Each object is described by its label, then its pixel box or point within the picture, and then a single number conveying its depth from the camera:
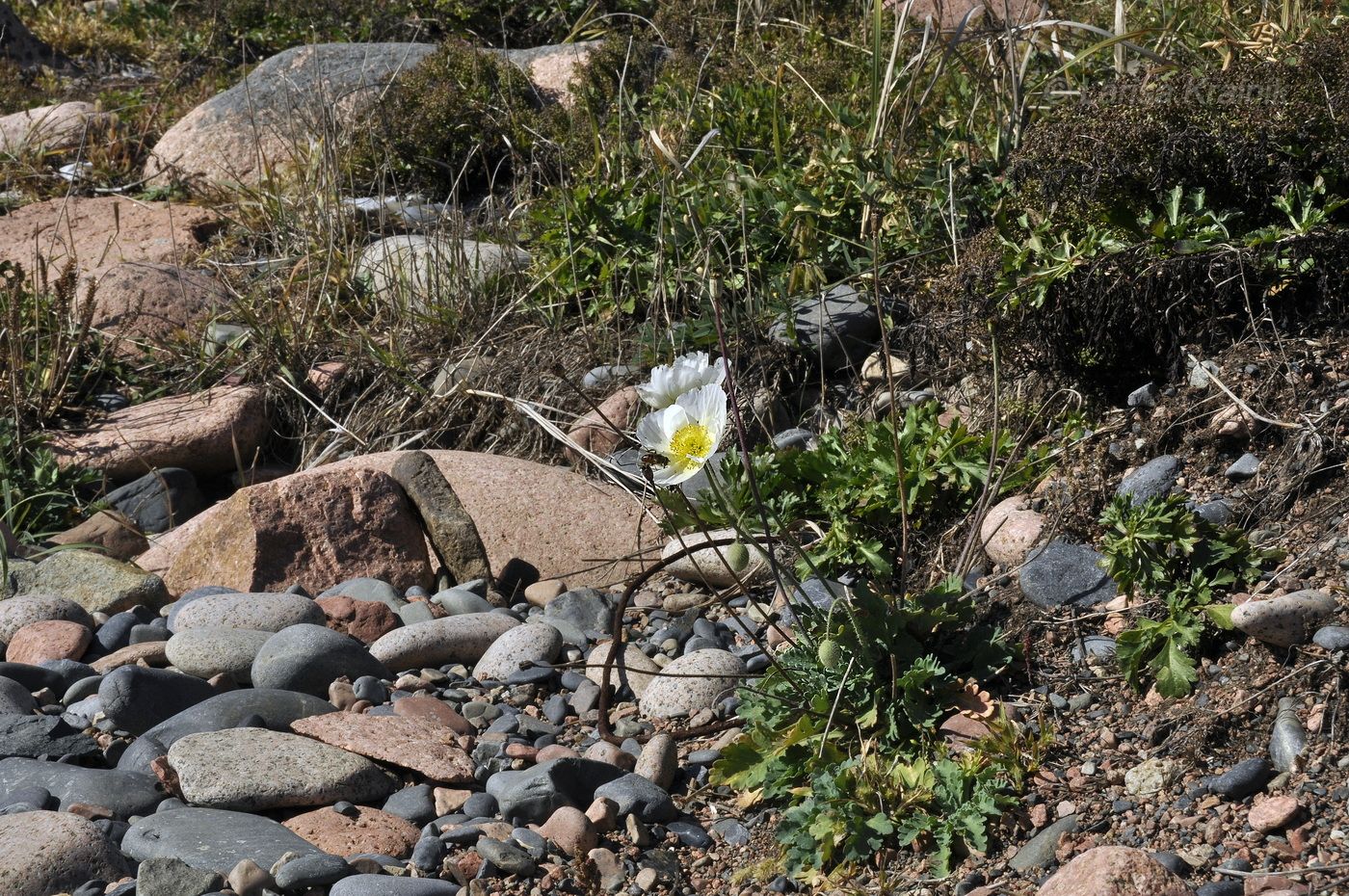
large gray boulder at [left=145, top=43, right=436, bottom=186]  7.04
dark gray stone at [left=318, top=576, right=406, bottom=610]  3.78
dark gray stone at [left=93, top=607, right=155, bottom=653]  3.50
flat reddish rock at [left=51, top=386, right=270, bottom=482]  4.90
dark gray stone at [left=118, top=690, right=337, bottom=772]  2.75
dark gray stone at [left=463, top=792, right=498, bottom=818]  2.52
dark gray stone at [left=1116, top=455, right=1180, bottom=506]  2.90
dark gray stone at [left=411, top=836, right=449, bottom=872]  2.32
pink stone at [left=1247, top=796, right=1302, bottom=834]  1.97
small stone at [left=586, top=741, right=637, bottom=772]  2.74
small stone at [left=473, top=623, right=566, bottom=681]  3.26
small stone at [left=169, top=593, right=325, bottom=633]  3.39
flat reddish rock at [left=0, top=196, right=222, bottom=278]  6.64
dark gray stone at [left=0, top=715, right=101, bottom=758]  2.72
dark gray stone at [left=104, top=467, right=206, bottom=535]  4.77
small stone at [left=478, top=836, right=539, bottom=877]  2.29
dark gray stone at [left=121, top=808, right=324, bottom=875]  2.24
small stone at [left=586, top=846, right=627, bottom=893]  2.29
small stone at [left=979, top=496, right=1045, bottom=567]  3.01
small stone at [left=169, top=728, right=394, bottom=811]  2.48
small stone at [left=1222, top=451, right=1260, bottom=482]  2.81
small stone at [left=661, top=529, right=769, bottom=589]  3.49
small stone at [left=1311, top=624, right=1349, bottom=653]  2.20
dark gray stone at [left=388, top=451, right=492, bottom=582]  4.00
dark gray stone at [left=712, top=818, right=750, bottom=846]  2.44
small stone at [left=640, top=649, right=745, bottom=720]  2.96
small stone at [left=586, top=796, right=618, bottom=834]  2.45
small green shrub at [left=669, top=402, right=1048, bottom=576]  3.16
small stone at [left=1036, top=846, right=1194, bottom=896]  1.82
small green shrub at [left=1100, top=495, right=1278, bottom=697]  2.41
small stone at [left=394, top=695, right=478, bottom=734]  2.95
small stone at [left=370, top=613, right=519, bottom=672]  3.29
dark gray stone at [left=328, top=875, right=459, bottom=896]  2.15
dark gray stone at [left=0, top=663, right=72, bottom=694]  3.09
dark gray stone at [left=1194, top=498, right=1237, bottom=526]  2.70
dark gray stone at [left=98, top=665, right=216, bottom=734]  2.87
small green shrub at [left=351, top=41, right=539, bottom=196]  6.68
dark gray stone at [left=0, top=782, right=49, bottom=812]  2.48
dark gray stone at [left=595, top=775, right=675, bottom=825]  2.50
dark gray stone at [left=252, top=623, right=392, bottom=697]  3.08
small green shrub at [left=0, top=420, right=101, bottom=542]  4.62
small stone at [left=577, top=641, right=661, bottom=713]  3.18
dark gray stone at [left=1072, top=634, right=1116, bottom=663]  2.59
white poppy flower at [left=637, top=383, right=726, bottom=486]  2.04
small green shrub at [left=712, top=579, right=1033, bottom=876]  2.23
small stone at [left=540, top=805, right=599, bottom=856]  2.37
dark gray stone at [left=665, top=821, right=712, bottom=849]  2.45
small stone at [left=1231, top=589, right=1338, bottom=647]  2.25
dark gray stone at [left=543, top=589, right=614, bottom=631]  3.58
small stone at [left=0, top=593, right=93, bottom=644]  3.49
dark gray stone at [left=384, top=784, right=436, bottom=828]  2.54
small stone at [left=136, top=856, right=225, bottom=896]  2.10
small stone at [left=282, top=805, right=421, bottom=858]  2.38
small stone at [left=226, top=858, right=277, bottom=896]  2.13
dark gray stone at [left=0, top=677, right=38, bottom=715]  2.88
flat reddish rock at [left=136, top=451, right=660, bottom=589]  3.97
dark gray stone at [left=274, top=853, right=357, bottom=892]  2.17
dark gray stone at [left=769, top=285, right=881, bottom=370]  4.11
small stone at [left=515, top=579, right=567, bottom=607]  3.82
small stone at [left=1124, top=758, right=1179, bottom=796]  2.17
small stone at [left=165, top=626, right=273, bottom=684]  3.16
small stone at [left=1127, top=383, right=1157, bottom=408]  3.16
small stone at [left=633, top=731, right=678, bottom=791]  2.64
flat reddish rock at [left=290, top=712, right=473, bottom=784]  2.65
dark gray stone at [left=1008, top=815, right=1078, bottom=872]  2.11
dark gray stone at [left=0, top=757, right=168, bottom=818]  2.48
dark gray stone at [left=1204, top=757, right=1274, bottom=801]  2.07
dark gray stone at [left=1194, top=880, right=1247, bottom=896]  1.88
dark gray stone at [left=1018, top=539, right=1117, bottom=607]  2.74
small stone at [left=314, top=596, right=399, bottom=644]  3.51
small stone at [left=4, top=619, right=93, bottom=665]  3.36
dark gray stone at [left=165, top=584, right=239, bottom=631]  3.54
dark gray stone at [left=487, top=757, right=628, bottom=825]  2.47
